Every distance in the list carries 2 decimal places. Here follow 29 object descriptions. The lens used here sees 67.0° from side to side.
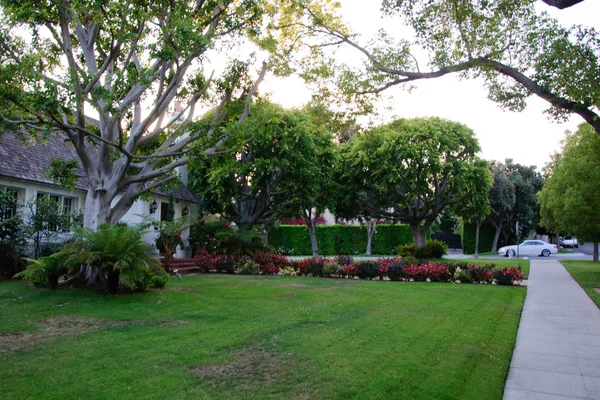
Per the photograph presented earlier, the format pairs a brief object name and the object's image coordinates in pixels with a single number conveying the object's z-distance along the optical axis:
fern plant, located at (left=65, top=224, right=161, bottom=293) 9.82
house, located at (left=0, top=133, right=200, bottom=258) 14.23
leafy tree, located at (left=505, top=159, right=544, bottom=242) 36.88
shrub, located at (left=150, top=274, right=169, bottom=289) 11.88
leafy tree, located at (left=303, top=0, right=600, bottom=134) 7.11
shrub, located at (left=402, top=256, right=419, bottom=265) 17.39
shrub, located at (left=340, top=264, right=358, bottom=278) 17.09
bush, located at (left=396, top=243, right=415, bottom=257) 25.90
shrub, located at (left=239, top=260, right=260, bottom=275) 18.47
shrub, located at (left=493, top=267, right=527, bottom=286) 14.94
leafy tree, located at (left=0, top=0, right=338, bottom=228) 9.60
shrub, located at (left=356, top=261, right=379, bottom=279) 16.74
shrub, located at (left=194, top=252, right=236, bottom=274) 18.97
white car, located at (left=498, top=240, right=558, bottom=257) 34.31
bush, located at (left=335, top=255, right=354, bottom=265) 18.23
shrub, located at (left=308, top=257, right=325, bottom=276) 17.67
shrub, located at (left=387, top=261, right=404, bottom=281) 16.30
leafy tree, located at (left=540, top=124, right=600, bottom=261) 17.27
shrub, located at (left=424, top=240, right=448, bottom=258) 25.61
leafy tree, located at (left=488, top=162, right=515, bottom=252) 34.62
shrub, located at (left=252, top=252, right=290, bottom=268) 19.02
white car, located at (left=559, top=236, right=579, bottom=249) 55.06
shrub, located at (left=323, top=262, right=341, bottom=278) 17.38
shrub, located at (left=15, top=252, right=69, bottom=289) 10.14
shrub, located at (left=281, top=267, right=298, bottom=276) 17.94
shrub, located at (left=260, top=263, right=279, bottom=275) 18.48
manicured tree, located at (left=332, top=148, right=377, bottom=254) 24.45
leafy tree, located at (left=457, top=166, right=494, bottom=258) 23.20
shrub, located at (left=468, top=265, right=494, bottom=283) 15.16
